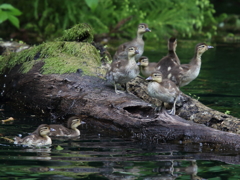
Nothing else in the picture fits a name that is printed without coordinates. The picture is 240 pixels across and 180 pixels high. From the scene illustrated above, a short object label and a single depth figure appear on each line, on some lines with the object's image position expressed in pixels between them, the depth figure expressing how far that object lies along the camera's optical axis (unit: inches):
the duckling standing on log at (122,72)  676.7
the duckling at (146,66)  851.4
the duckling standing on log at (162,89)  626.8
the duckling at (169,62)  778.8
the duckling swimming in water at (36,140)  557.0
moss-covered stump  733.3
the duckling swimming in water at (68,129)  613.6
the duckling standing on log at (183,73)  751.7
